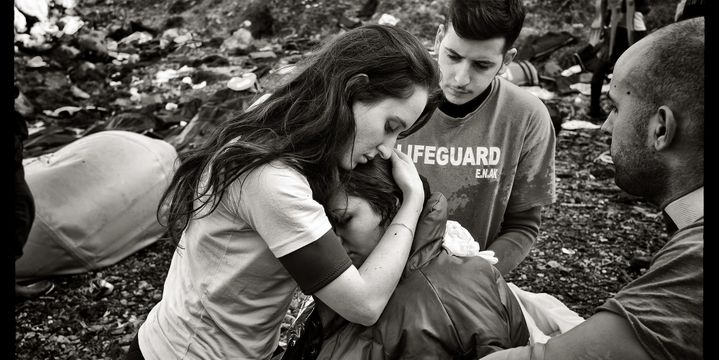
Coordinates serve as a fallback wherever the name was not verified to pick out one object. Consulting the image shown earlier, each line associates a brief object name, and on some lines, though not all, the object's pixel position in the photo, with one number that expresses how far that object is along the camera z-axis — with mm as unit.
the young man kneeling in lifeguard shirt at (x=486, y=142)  2379
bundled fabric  4152
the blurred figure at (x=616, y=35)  6883
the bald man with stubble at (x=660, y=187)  1213
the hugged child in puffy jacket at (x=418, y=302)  1520
